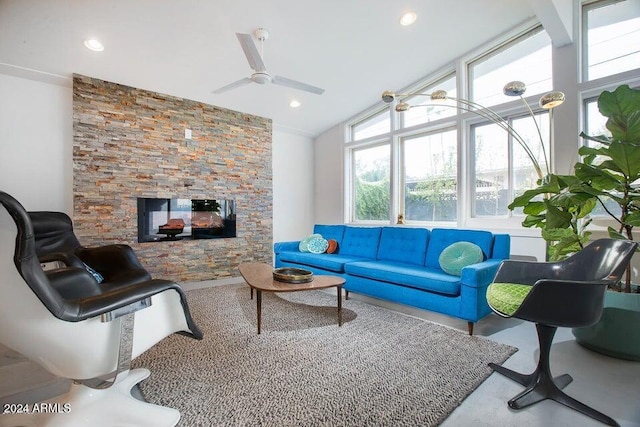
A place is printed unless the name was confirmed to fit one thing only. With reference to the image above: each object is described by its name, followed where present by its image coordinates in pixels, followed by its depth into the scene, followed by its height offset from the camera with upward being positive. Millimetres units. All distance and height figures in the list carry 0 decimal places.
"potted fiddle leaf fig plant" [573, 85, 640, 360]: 1877 +192
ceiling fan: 2551 +1422
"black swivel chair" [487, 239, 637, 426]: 1521 -499
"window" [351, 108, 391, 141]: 5191 +1632
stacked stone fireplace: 3750 +680
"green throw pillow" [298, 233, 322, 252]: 4426 -447
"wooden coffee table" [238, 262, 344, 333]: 2457 -611
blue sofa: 2510 -580
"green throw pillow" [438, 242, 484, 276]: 2789 -418
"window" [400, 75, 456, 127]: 4281 +1619
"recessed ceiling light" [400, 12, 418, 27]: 3113 +2102
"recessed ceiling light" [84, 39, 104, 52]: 3111 +1830
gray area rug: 1492 -999
